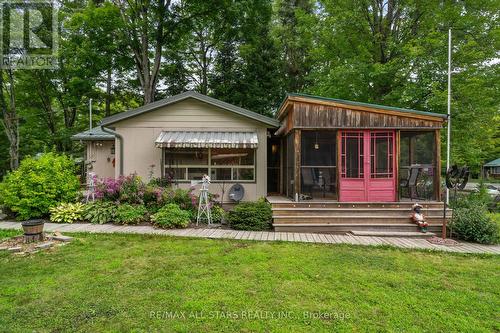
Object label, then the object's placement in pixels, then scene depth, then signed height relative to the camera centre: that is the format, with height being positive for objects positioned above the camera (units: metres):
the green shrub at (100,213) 7.84 -1.29
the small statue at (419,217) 7.07 -1.30
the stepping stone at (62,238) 6.04 -1.58
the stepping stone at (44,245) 5.54 -1.61
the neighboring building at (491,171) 34.36 -0.08
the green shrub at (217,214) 8.09 -1.36
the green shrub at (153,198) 8.20 -0.89
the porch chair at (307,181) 8.75 -0.35
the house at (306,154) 7.63 +0.58
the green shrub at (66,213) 7.84 -1.30
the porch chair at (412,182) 8.49 -0.38
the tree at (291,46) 18.84 +9.15
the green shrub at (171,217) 7.38 -1.36
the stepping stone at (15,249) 5.34 -1.62
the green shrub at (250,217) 7.41 -1.35
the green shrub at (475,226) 6.50 -1.44
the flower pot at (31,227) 5.79 -1.28
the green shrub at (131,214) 7.71 -1.30
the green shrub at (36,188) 7.95 -0.54
